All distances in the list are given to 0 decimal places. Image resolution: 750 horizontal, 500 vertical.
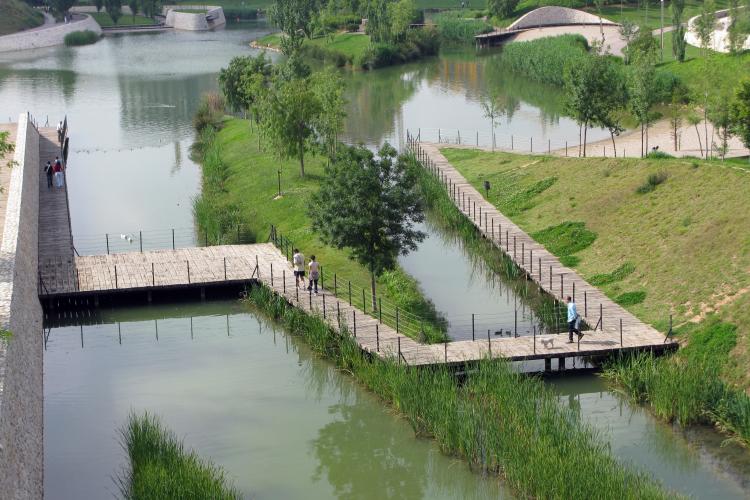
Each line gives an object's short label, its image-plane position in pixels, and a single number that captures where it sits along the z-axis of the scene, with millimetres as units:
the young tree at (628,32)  103438
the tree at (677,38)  92000
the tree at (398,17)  123625
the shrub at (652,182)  48812
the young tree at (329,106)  61156
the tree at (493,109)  78375
